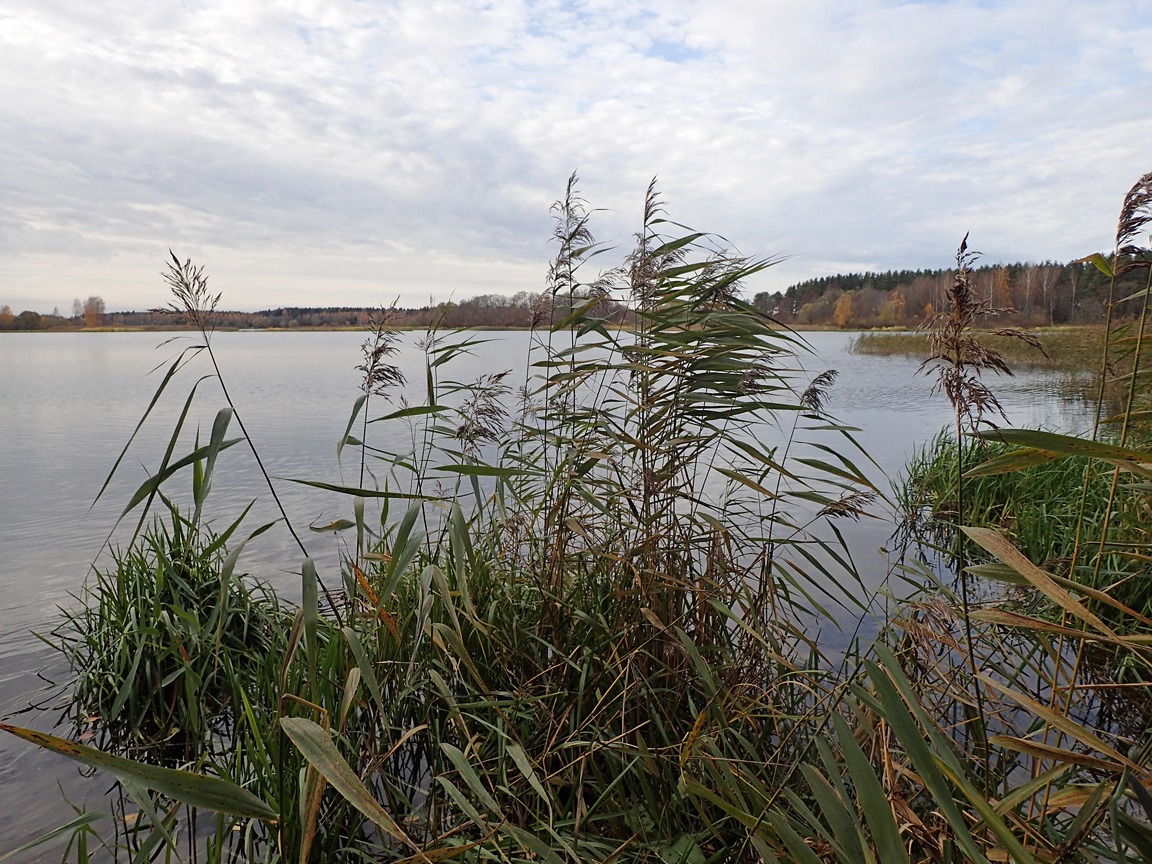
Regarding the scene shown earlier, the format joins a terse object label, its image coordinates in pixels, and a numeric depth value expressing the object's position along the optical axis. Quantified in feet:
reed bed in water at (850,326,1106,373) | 63.21
